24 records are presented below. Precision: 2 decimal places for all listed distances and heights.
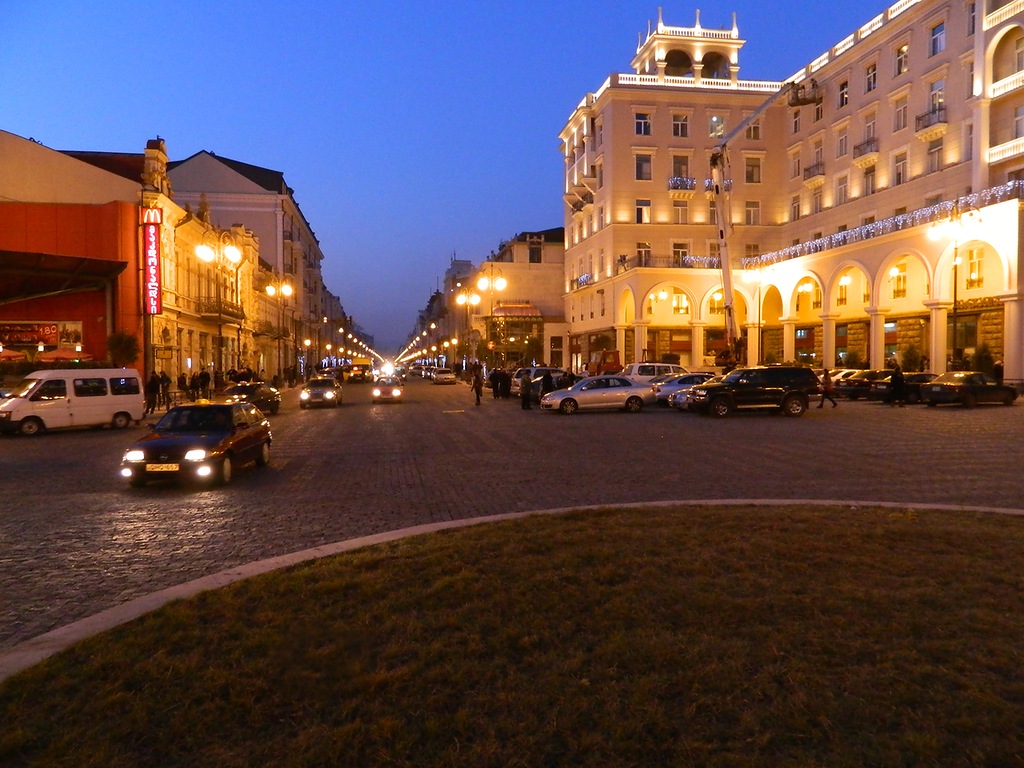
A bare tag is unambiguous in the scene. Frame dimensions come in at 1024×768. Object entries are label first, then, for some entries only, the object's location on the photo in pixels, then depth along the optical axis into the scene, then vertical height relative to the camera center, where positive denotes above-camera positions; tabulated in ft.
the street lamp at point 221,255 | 120.57 +18.83
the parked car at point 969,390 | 95.25 -4.13
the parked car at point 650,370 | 116.67 -1.36
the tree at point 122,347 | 100.78 +2.72
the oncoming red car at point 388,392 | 126.31 -4.53
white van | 72.23 -3.26
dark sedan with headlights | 40.65 -4.37
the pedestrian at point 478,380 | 112.99 -2.51
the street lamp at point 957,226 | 116.06 +20.50
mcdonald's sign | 108.88 +15.23
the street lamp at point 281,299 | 168.06 +17.07
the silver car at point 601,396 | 96.12 -4.35
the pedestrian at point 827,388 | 98.52 -3.93
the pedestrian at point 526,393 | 104.78 -4.14
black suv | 86.53 -3.70
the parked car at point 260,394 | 99.50 -3.79
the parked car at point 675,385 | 102.42 -3.24
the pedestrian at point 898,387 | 100.73 -3.79
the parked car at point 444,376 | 218.59 -3.54
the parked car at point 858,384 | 116.16 -3.90
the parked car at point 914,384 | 106.52 -3.67
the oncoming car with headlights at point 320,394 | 117.39 -4.39
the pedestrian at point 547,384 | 113.91 -3.25
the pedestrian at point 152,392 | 100.42 -3.24
